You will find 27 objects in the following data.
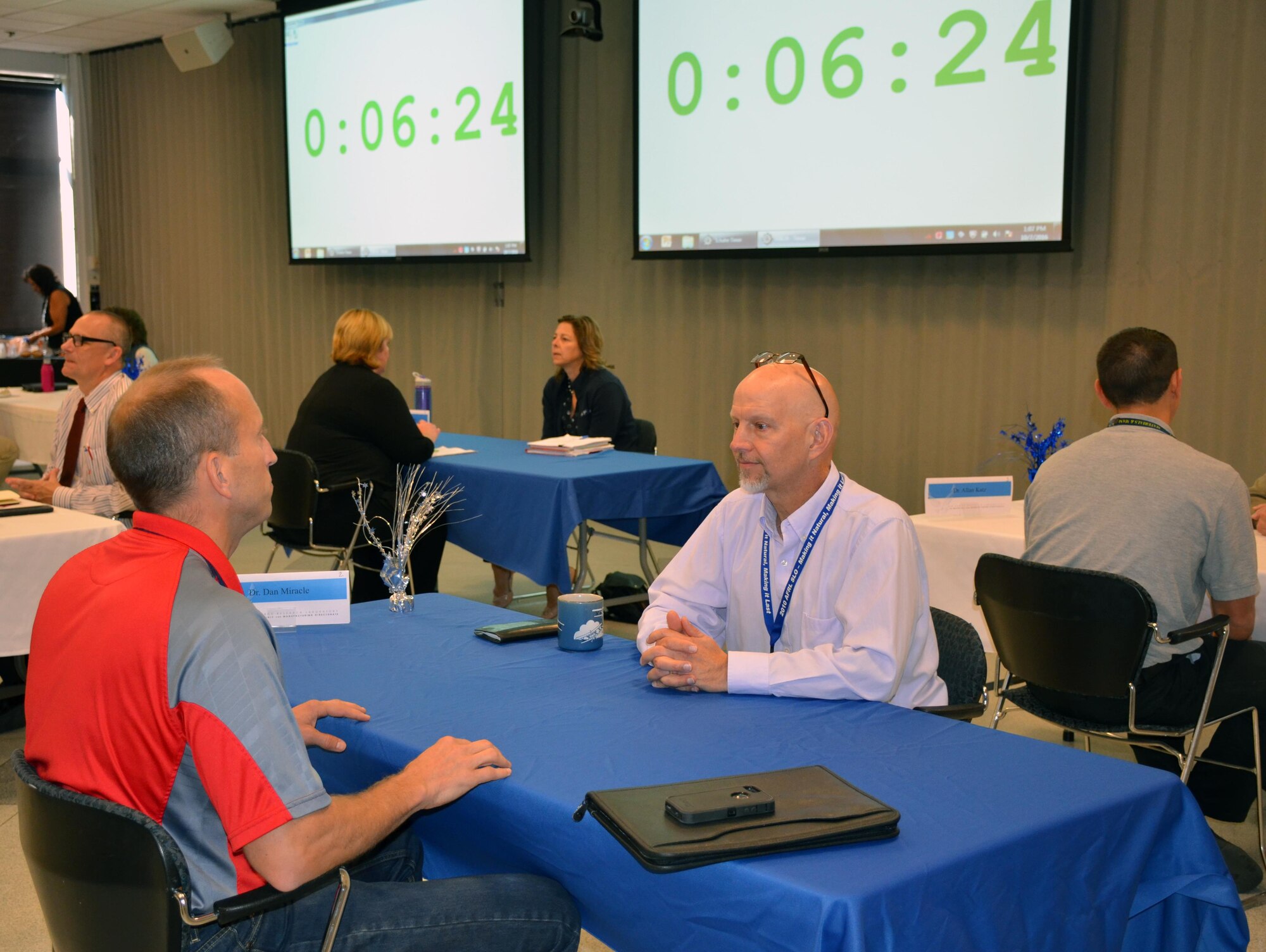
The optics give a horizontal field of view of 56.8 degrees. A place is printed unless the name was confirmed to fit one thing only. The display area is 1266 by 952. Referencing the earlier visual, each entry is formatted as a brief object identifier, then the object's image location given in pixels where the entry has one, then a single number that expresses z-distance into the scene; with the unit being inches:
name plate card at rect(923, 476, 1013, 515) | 150.0
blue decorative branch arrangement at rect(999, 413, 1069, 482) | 141.9
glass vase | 94.9
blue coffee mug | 81.8
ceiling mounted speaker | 330.6
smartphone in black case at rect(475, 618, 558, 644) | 84.7
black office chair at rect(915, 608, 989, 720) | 84.0
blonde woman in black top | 180.5
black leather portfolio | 48.7
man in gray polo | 101.4
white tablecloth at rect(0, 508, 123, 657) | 124.0
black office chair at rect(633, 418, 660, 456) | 218.5
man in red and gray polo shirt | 49.8
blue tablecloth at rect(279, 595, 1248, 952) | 48.1
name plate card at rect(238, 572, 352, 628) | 90.7
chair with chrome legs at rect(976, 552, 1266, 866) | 97.2
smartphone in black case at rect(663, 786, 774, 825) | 50.9
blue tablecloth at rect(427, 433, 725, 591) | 168.1
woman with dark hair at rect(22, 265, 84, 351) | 370.9
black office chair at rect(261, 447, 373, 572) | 172.9
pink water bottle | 304.0
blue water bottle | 230.8
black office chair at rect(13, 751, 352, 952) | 49.0
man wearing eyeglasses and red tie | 152.1
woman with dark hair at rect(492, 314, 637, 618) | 212.8
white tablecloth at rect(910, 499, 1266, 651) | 141.0
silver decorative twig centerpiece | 97.0
